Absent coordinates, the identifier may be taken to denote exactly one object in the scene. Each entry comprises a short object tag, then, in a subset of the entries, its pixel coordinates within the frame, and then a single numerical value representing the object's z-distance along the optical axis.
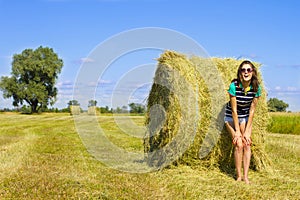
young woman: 7.01
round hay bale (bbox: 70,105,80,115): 30.41
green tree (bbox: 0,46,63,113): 47.28
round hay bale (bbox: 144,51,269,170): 7.45
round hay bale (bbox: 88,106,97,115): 23.59
